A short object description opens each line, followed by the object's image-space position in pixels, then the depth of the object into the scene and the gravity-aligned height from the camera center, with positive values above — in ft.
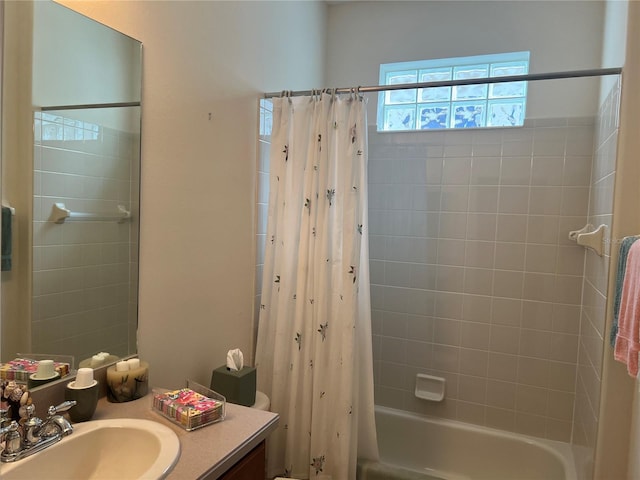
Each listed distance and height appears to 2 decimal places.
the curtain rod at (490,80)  6.02 +2.06
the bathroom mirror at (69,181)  4.02 +0.27
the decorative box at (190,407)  4.29 -1.85
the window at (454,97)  8.84 +2.54
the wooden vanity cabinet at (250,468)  4.05 -2.29
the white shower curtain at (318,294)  6.66 -1.10
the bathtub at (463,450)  8.23 -4.18
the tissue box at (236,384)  6.01 -2.20
